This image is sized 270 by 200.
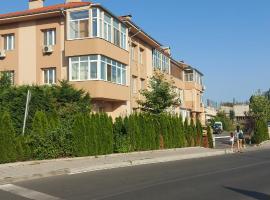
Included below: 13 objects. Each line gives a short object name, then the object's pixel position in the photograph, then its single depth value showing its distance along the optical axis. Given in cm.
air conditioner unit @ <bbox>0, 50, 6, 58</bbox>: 3578
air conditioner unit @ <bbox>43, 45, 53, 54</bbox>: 3397
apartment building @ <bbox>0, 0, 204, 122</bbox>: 3166
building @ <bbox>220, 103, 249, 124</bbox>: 13374
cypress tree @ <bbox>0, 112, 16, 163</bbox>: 1750
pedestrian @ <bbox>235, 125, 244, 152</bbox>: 3261
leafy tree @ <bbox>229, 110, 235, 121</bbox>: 12202
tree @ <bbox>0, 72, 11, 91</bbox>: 2953
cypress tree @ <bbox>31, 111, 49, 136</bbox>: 2004
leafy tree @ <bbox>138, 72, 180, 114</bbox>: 3347
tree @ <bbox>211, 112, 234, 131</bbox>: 9396
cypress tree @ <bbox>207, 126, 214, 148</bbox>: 3555
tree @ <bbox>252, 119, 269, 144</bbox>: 4452
